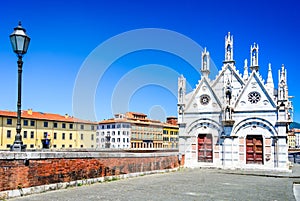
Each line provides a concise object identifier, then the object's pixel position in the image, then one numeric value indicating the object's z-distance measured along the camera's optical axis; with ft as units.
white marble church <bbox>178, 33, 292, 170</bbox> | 61.61
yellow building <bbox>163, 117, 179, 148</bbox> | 213.98
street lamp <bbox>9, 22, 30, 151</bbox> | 28.83
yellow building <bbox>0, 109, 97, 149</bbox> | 161.73
